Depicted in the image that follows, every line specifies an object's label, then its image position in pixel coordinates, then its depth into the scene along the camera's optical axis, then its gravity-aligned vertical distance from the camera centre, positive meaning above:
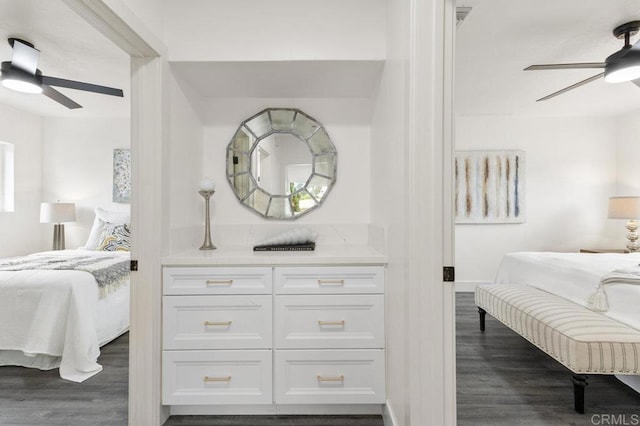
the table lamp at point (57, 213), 4.19 +0.04
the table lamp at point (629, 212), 3.95 +0.05
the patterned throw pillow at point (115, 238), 3.77 -0.25
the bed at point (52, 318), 2.40 -0.75
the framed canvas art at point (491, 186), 4.56 +0.41
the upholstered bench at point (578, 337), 1.81 -0.70
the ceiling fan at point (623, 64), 2.18 +1.06
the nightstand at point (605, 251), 4.15 -0.43
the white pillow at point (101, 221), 3.93 -0.06
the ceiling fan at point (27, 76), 2.28 +1.01
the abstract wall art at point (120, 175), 4.39 +0.54
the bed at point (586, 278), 2.03 -0.47
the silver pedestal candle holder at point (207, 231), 2.18 -0.10
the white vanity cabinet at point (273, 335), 1.81 -0.65
